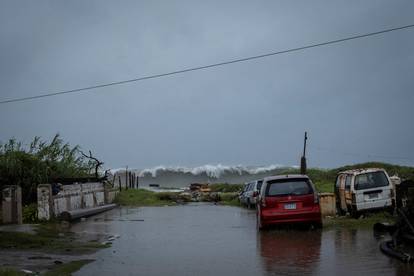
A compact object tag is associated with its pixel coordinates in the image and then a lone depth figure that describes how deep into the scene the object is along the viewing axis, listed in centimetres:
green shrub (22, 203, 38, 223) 2398
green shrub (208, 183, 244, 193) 5573
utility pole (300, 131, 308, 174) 3847
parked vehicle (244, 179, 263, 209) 3330
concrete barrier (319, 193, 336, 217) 2223
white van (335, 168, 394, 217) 2017
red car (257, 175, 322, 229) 1738
